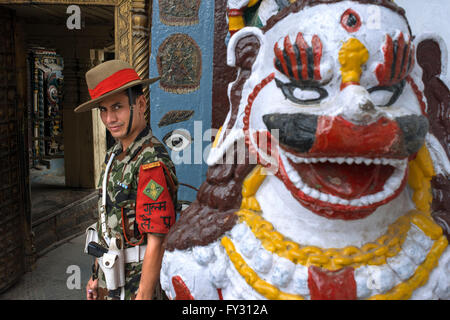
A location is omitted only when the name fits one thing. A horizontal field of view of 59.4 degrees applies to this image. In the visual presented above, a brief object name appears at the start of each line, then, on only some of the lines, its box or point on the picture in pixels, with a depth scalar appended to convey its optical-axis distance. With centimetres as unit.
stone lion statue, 120
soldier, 167
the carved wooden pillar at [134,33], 267
